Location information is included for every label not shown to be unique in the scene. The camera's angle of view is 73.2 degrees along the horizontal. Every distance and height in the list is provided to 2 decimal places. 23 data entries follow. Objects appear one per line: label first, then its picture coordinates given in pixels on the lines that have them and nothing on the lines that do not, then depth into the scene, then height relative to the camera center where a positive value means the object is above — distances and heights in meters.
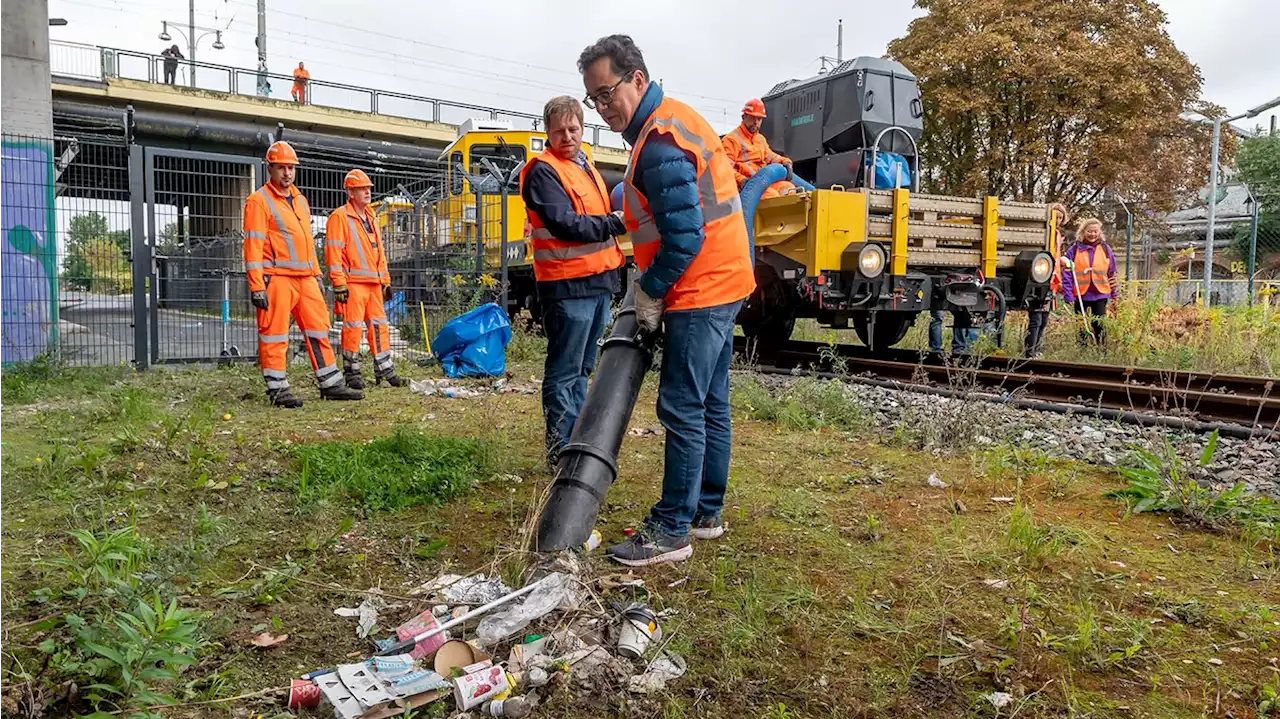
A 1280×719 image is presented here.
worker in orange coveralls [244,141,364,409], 6.62 +0.31
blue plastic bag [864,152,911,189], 9.17 +1.52
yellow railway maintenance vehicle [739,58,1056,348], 8.07 +0.80
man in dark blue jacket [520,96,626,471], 4.40 +0.29
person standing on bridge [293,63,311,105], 29.59 +7.51
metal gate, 9.42 +0.64
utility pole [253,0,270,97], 37.88 +12.11
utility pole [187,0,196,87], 39.24 +13.72
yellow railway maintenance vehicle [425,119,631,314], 11.71 +1.50
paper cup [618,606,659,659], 2.51 -0.95
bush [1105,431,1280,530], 3.78 -0.85
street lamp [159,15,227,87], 34.72 +12.26
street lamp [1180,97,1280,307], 14.84 +2.50
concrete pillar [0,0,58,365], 8.98 +1.18
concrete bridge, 25.16 +6.38
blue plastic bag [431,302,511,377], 8.65 -0.35
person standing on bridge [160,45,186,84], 26.67 +7.54
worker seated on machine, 8.09 +1.59
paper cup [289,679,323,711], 2.24 -1.01
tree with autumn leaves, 19.16 +4.85
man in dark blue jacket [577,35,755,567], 3.12 +0.23
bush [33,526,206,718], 2.06 -0.86
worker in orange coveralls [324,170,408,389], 7.48 +0.40
